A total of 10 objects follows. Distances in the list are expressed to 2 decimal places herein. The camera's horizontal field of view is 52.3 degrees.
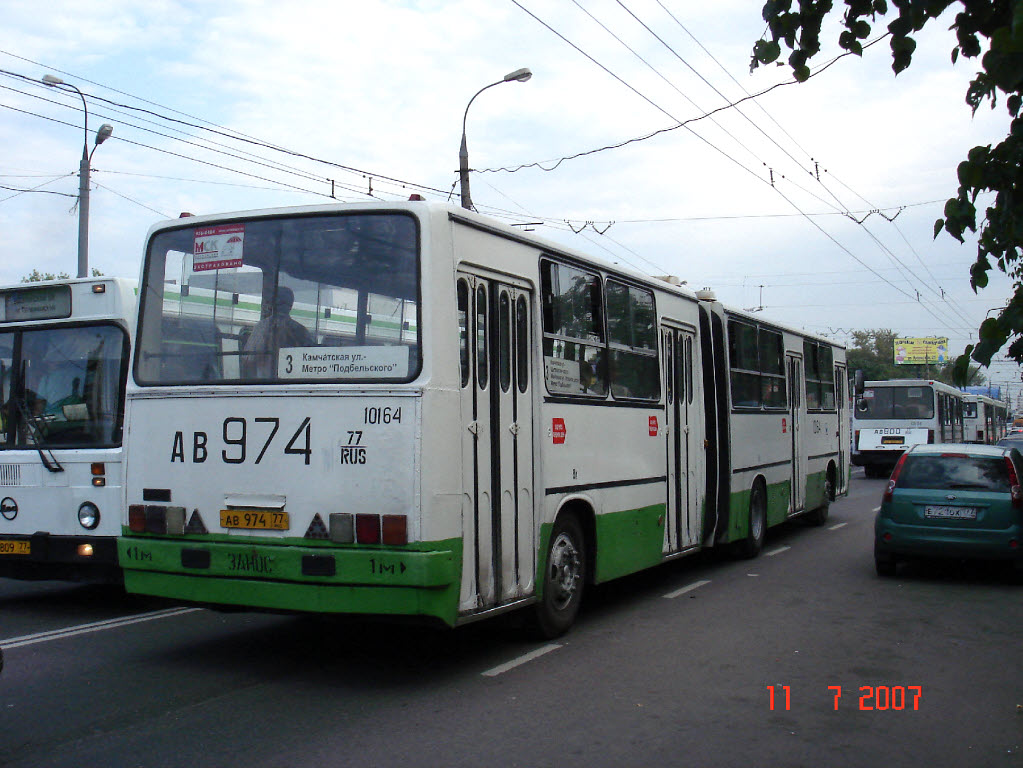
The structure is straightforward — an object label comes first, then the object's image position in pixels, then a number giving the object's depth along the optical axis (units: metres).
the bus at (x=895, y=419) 34.00
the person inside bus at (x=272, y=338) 6.91
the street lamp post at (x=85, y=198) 19.45
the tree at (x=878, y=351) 105.71
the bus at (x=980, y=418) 45.06
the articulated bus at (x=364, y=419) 6.46
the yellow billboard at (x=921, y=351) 98.94
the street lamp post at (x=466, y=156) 19.15
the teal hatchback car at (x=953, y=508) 11.21
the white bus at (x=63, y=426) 9.00
